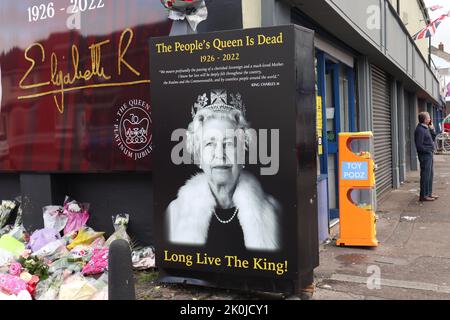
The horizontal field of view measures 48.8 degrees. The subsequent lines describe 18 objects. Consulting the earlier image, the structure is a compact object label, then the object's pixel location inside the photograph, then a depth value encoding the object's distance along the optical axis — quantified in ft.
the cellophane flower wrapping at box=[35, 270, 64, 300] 15.45
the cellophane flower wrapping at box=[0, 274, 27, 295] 15.33
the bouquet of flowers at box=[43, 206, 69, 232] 20.99
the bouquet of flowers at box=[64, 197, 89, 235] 20.99
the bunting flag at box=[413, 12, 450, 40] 52.54
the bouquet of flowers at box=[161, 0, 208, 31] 16.98
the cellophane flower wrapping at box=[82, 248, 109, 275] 17.16
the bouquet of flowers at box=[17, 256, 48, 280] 16.98
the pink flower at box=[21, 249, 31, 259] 18.62
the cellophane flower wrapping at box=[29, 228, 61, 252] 20.15
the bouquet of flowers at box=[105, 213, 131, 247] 19.32
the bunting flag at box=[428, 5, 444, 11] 53.51
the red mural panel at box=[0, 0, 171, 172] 19.07
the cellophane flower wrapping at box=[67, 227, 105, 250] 19.78
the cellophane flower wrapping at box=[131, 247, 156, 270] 17.90
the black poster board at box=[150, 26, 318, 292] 13.75
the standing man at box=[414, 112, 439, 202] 31.53
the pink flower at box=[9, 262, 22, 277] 16.75
